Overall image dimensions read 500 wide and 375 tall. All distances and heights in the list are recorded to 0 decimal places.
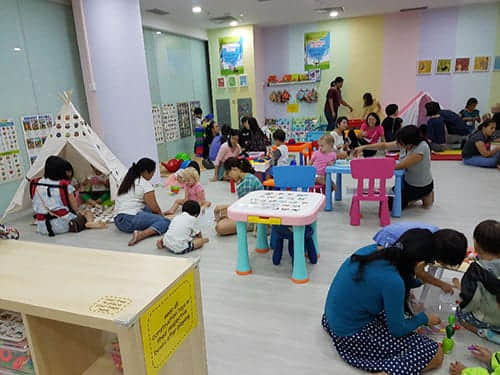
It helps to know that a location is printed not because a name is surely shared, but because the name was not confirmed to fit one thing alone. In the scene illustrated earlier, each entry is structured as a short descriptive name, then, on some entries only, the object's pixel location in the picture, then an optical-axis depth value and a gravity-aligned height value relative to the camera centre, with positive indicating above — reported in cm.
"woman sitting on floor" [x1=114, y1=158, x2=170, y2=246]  442 -124
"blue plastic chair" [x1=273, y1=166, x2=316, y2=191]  420 -94
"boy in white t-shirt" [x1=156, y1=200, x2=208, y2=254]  384 -136
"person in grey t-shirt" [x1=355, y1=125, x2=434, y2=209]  447 -96
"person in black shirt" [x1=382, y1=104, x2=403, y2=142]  791 -77
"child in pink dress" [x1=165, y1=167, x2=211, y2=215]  482 -117
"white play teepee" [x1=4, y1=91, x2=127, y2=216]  523 -57
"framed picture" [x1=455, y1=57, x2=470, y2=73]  907 +45
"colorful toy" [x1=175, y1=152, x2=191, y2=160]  807 -125
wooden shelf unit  126 -68
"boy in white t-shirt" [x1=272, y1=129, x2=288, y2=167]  575 -89
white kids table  306 -98
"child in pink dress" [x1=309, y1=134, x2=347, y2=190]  504 -88
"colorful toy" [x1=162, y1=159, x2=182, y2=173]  778 -137
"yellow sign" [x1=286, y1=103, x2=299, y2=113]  1045 -43
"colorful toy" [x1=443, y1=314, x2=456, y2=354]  228 -153
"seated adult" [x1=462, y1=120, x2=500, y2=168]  667 -118
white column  573 +44
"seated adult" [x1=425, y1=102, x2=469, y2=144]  807 -91
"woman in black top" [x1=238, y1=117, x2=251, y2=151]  694 -76
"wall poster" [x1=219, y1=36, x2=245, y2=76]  982 +104
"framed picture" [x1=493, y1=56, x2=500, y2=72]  887 +39
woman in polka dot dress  197 -122
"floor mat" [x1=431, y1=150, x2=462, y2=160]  766 -142
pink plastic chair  425 -101
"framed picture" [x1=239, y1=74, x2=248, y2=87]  993 +37
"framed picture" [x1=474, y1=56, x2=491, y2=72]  895 +45
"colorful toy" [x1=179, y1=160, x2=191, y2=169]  666 -117
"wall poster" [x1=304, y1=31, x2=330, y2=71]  981 +105
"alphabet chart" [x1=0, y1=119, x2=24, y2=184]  524 -66
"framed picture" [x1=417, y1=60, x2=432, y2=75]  932 +45
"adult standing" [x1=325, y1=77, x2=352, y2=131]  929 -29
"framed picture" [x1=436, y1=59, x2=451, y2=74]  919 +44
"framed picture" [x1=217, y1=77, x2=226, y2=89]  1014 +35
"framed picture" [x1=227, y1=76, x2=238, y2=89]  1004 +34
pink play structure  885 -59
